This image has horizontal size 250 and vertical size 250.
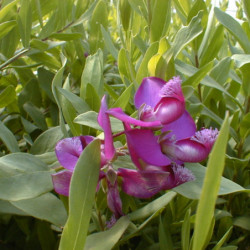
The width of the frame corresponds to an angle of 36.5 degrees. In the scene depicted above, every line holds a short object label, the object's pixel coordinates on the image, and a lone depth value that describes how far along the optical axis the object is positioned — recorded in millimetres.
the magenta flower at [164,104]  100
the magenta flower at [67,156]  97
